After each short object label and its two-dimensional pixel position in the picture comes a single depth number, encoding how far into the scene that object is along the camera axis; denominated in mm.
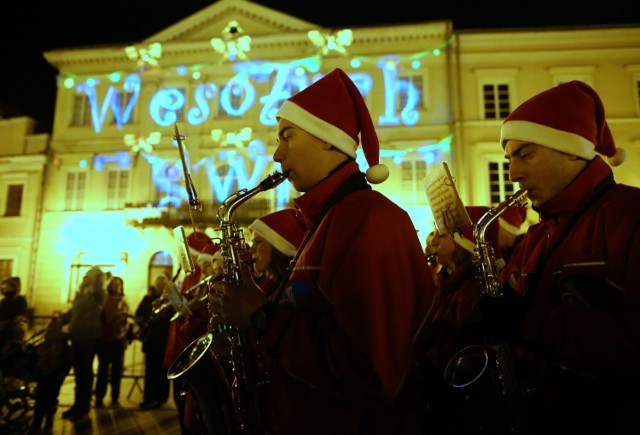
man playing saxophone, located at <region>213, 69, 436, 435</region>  1613
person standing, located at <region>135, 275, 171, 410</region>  8484
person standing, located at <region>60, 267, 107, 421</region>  7652
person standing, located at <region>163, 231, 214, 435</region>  4828
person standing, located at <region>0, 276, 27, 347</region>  7152
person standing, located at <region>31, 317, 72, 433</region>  6895
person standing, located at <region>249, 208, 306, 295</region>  4184
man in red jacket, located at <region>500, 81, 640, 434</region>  1812
